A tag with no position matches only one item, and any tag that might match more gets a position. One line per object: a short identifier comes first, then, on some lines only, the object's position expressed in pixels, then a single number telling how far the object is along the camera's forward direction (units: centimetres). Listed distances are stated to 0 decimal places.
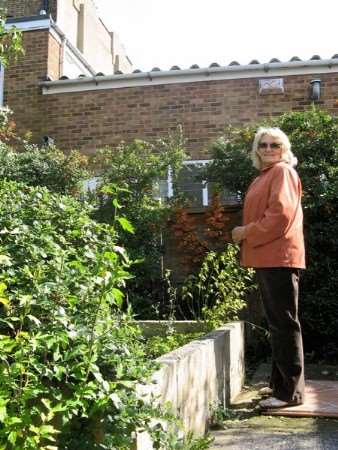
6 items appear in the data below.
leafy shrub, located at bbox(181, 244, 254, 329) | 463
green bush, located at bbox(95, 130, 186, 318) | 704
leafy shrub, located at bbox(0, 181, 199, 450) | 192
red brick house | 1026
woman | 371
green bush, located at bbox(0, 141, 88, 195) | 824
